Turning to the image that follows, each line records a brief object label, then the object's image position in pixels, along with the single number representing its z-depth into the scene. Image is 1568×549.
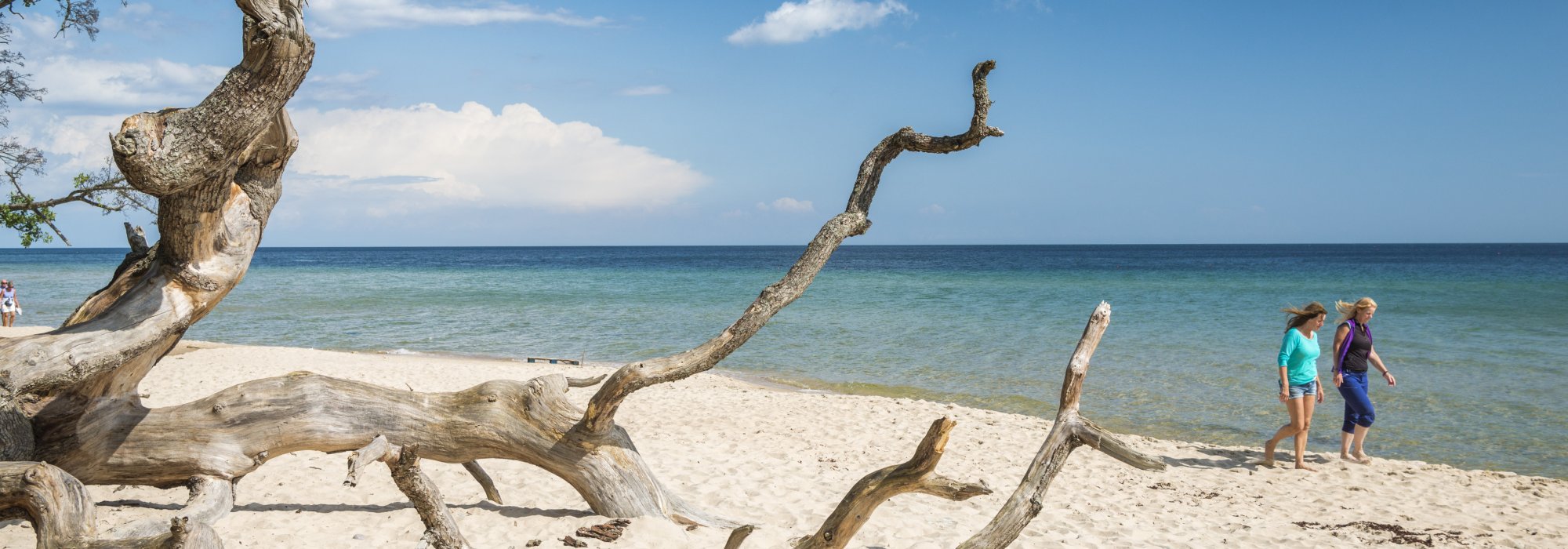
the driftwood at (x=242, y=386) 3.88
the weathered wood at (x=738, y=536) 3.88
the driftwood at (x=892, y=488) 3.23
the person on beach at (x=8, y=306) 20.00
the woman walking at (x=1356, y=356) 8.53
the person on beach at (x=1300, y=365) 8.25
